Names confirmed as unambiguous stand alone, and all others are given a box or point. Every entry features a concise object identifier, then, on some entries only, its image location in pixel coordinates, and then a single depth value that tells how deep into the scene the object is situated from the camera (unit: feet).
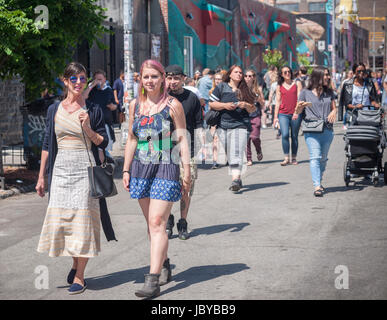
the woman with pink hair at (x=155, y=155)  18.42
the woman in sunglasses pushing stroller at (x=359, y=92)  43.04
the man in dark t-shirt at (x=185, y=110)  25.66
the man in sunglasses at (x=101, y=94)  40.24
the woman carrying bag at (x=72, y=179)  18.90
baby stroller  35.81
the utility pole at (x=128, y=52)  56.29
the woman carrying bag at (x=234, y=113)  35.50
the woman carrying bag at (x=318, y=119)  33.76
